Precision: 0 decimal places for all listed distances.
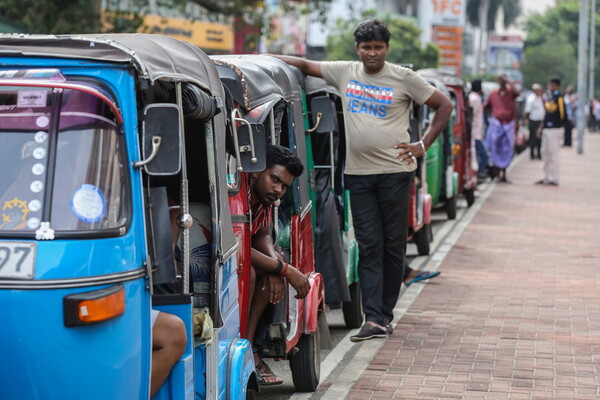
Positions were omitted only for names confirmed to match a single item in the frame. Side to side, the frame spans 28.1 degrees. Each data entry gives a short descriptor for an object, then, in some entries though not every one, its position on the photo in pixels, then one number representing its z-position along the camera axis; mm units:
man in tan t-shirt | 8352
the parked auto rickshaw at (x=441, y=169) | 15695
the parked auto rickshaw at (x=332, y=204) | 8497
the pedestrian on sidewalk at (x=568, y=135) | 33703
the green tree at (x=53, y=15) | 22547
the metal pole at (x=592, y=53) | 53219
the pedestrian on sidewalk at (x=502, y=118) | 22781
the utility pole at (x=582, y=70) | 35875
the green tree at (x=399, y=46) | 57062
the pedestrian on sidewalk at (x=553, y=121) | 23016
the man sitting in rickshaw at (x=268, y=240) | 6398
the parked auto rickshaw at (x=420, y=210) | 12564
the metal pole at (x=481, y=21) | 86812
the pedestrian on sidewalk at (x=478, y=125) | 20938
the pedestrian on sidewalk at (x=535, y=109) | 27391
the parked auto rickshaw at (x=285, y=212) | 6383
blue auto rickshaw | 4160
